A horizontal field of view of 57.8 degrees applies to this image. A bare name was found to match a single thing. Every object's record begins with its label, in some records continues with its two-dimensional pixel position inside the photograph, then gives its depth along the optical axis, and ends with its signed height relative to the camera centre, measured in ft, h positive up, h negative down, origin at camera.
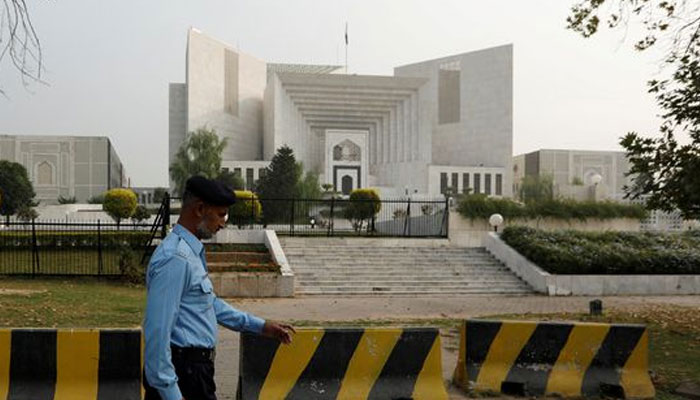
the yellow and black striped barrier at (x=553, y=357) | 18.70 -5.07
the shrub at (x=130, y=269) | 49.29 -6.70
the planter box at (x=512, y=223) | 73.87 -4.77
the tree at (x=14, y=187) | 176.69 -1.35
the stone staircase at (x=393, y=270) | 53.36 -7.74
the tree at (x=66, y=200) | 223.34 -6.33
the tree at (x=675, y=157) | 27.35 +1.42
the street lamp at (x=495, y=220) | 69.00 -3.66
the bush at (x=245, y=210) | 73.87 -3.06
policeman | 8.29 -1.69
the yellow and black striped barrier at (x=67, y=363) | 15.29 -4.39
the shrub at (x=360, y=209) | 82.02 -3.09
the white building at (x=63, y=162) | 252.01 +8.36
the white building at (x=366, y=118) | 252.01 +28.82
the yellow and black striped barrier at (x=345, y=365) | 16.14 -4.72
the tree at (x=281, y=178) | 161.68 +1.74
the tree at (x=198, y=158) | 208.33 +8.77
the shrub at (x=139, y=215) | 103.50 -5.15
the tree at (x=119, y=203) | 97.35 -3.03
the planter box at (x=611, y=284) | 52.70 -8.14
